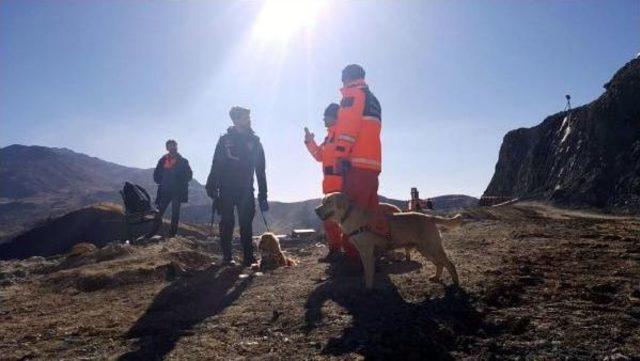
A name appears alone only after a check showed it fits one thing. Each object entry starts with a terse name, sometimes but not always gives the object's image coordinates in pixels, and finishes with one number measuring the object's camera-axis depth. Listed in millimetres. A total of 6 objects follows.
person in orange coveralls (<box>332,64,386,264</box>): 6086
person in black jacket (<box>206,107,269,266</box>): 7969
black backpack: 13570
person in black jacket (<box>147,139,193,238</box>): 13406
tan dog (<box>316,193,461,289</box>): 5504
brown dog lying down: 8305
